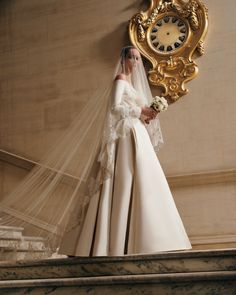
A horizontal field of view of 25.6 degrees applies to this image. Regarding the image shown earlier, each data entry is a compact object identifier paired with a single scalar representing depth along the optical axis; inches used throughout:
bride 145.6
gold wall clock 259.6
